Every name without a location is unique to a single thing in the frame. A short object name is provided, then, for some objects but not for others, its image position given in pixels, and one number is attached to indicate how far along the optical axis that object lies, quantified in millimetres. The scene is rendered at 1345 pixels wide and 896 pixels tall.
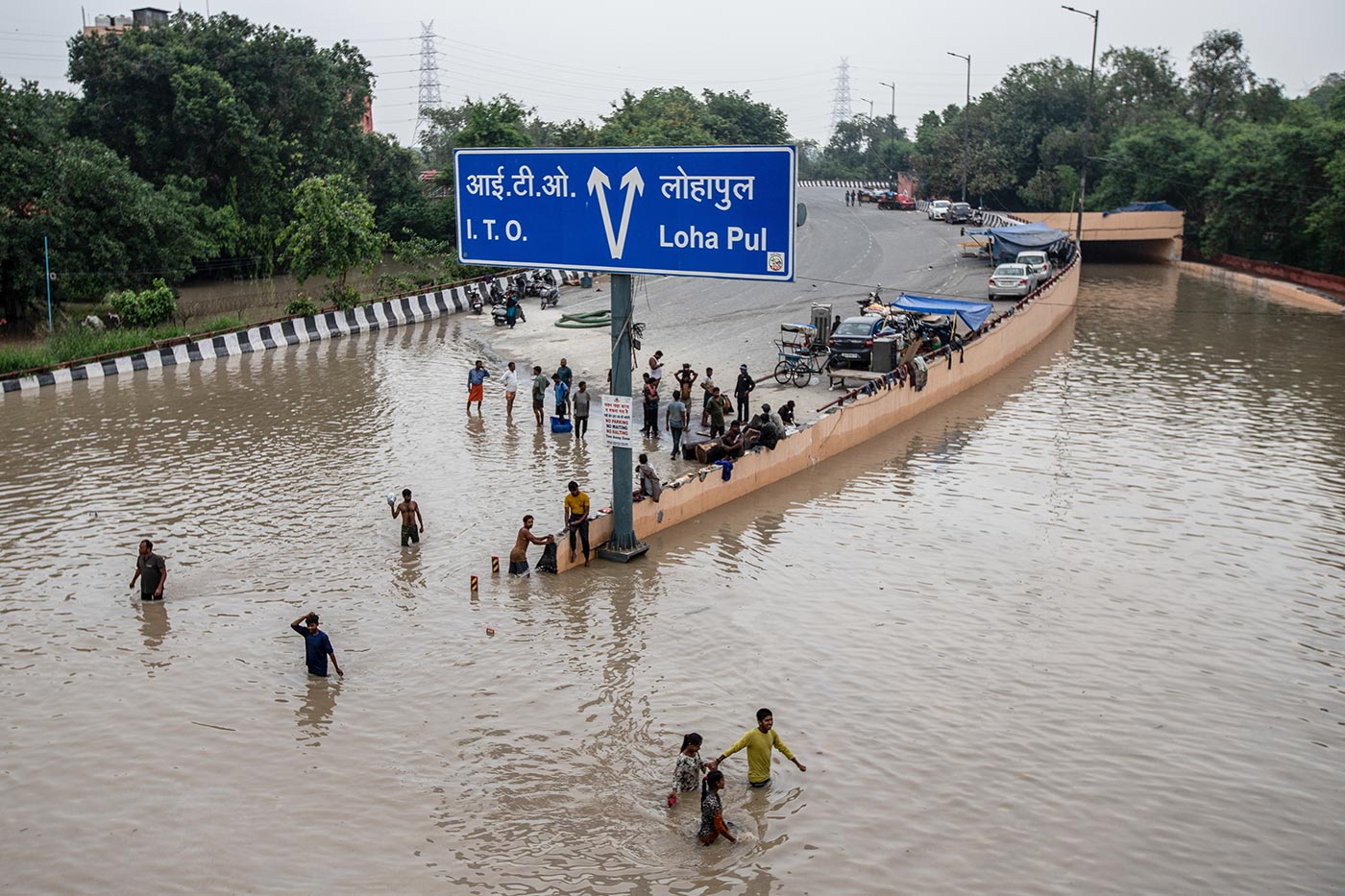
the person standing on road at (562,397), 25031
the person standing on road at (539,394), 25297
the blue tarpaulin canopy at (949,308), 31516
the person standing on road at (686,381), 25442
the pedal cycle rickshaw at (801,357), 29203
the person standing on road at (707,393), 24047
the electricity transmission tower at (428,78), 146250
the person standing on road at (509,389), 25938
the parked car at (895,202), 78375
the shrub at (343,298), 38881
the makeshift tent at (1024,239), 48031
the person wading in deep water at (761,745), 10836
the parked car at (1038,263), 45844
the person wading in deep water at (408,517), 17359
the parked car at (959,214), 69312
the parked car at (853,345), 29625
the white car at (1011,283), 42812
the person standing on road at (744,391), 24750
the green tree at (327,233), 39188
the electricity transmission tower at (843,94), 197750
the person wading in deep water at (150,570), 15078
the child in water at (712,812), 10148
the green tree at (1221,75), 84250
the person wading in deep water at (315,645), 12984
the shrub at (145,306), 33719
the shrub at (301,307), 37469
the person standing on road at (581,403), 24031
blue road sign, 15727
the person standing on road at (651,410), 24094
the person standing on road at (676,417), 22625
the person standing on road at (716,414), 23391
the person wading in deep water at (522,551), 16422
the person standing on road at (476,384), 26344
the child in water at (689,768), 10758
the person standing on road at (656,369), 25547
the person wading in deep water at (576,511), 16984
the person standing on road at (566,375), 25172
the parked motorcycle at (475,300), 43209
